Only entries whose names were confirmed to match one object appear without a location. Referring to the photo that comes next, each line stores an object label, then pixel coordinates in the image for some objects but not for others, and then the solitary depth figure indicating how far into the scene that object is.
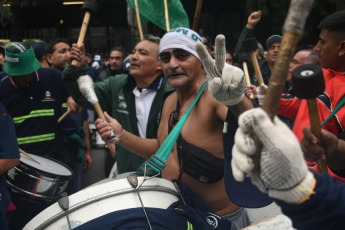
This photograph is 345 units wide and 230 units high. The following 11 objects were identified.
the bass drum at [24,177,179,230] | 2.46
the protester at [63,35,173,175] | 3.96
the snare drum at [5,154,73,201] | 4.11
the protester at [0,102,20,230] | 3.13
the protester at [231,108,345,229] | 1.36
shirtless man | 2.81
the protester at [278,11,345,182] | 2.74
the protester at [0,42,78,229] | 4.42
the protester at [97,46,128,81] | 8.66
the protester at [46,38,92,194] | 5.09
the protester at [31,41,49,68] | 6.04
